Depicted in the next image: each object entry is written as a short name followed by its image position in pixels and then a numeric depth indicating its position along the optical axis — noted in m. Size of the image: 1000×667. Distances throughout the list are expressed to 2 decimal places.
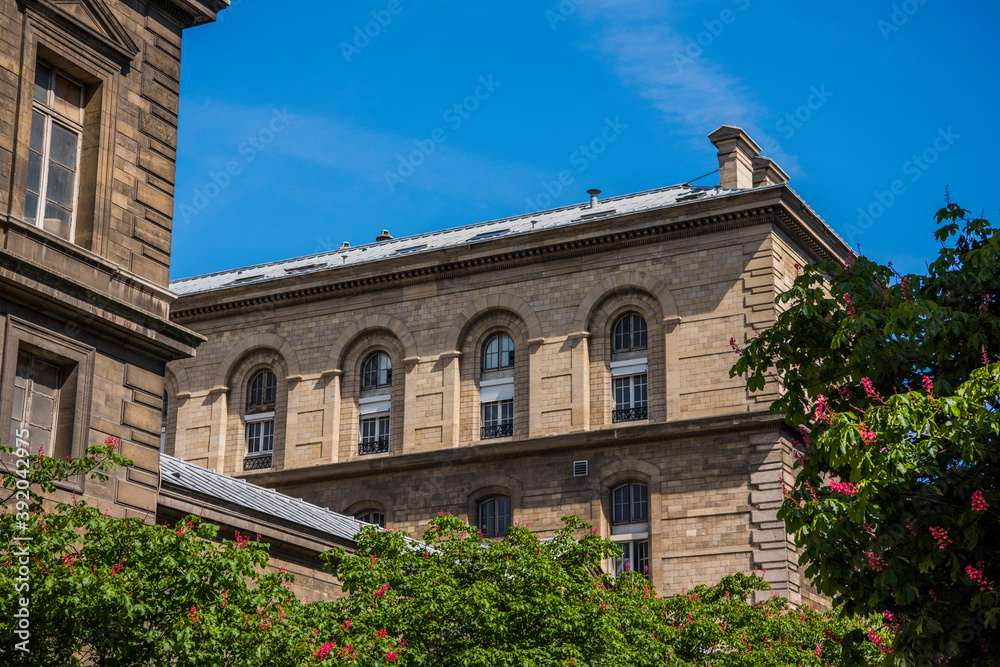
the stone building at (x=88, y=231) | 21.09
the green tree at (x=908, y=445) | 14.40
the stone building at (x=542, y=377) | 42.66
